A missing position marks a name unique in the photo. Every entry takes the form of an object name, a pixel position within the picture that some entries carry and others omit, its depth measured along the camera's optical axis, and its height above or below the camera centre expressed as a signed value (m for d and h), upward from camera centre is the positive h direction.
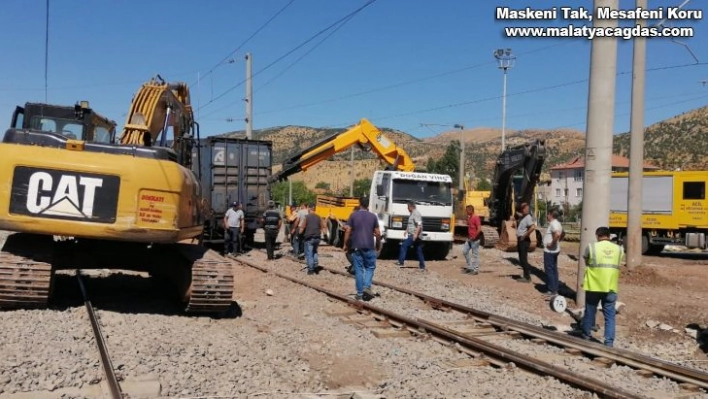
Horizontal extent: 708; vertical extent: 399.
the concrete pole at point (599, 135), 11.17 +1.35
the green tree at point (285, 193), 73.09 +1.07
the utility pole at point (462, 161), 39.08 +2.84
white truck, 19.41 +0.17
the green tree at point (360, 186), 67.78 +2.00
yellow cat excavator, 8.12 -0.21
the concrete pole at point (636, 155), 16.88 +1.56
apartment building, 90.94 +4.63
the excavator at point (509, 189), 19.81 +0.70
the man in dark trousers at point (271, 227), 18.58 -0.73
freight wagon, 21.45 +0.76
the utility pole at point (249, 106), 34.38 +4.93
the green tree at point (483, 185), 65.09 +2.39
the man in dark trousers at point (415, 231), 17.03 -0.63
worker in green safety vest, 8.66 -0.90
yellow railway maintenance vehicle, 23.84 +0.22
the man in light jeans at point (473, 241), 16.20 -0.81
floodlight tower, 53.53 +12.71
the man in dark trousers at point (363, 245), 11.63 -0.73
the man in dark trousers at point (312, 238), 15.77 -0.87
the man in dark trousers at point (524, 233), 14.19 -0.48
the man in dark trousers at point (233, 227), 19.53 -0.81
